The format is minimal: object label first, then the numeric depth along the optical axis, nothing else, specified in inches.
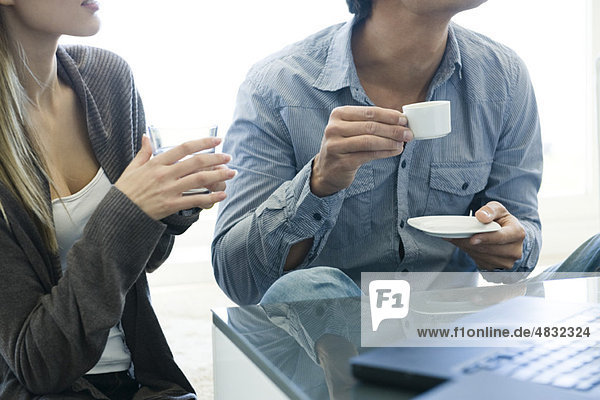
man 57.2
